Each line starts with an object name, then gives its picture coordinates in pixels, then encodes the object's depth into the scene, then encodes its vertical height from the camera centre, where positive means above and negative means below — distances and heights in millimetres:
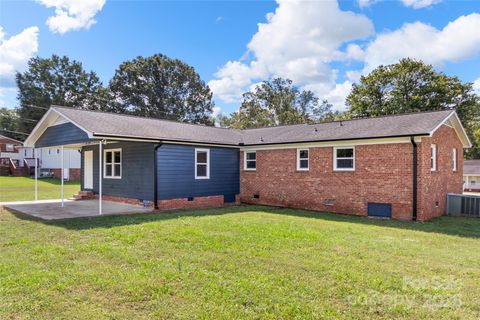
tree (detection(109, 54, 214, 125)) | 42781 +10271
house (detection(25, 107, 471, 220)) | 11109 +43
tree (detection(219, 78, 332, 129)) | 40875 +7632
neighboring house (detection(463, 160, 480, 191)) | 31650 -1338
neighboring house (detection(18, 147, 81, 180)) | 34562 +369
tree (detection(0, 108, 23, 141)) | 51212 +6632
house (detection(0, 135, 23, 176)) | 38219 +1132
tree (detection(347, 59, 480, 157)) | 28859 +6879
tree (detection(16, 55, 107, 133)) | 43188 +10781
